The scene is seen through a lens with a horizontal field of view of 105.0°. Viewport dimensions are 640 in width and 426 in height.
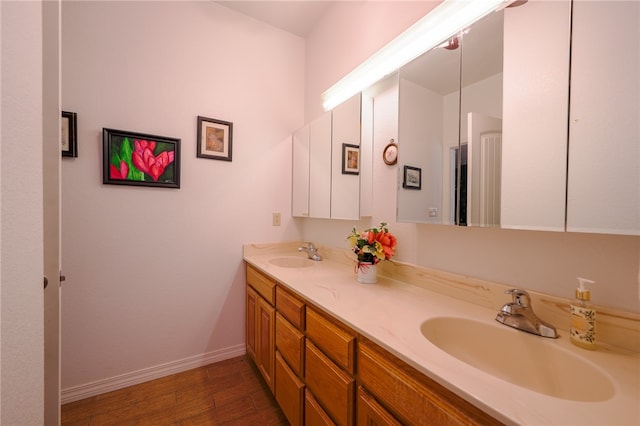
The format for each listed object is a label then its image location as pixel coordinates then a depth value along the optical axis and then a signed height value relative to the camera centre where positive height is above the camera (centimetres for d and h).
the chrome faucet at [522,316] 76 -34
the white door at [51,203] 82 +1
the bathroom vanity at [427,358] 52 -40
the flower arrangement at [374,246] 125 -19
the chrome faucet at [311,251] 190 -33
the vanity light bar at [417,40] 97 +82
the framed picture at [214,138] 180 +52
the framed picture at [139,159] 153 +31
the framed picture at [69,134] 142 +42
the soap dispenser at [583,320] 68 -30
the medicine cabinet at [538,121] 65 +30
